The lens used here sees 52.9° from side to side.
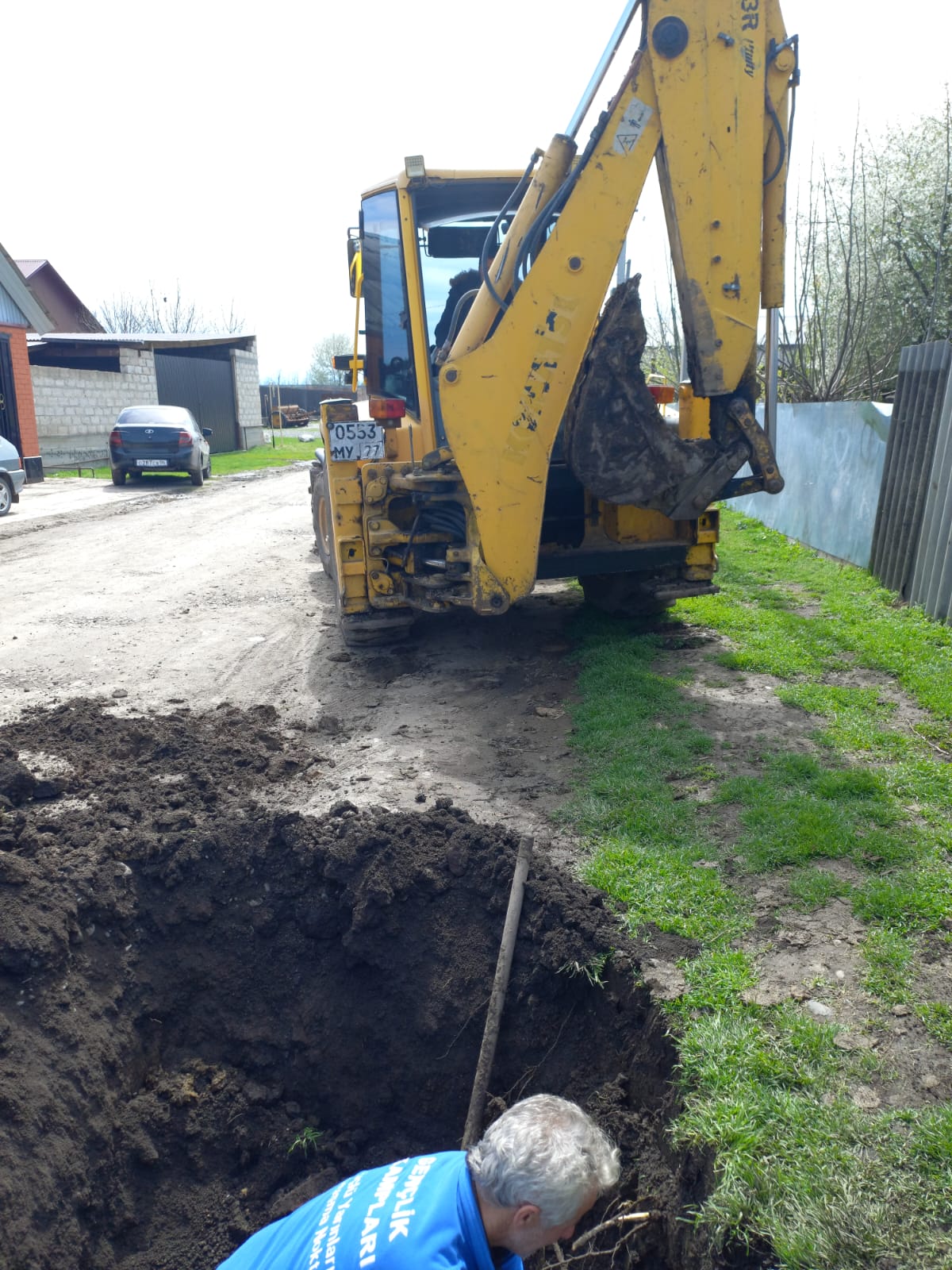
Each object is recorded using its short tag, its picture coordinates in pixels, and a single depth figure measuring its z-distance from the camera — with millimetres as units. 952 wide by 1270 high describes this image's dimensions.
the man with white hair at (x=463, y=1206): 2033
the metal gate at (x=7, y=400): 20984
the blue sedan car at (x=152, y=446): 20422
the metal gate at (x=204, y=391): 29578
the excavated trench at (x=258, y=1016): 3488
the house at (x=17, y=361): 20906
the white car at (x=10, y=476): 16141
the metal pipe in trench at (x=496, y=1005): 3605
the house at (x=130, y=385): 24594
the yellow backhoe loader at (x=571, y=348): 5504
